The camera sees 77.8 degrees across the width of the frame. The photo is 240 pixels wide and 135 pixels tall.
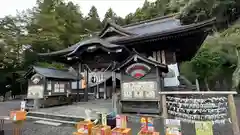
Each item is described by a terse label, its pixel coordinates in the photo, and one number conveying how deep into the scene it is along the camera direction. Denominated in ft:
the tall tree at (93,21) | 87.52
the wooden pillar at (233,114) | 9.97
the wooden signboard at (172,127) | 8.91
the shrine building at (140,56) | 17.46
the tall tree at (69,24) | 67.72
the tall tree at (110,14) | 111.75
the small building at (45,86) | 26.32
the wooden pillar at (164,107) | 12.29
